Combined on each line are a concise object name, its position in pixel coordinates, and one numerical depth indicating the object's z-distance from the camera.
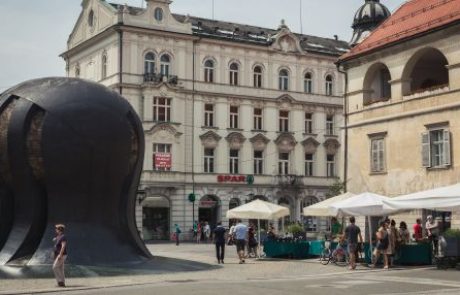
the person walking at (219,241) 25.50
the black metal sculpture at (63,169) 19.64
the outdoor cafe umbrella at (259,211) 28.27
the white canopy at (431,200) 21.47
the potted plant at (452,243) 21.56
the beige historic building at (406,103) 29.38
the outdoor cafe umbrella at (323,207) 26.67
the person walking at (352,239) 22.83
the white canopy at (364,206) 23.42
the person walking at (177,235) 44.08
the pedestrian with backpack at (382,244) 22.92
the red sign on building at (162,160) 51.41
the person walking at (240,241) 26.44
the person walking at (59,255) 16.84
